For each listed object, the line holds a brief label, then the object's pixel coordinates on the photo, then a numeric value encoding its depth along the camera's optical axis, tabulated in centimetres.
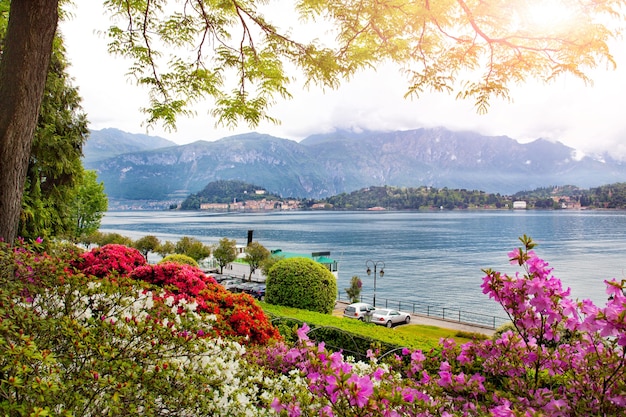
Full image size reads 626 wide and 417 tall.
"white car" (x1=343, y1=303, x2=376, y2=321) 2731
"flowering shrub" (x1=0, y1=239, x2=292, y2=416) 208
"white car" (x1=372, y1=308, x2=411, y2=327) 2695
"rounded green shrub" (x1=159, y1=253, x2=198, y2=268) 1905
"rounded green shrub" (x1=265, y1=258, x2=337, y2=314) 1477
